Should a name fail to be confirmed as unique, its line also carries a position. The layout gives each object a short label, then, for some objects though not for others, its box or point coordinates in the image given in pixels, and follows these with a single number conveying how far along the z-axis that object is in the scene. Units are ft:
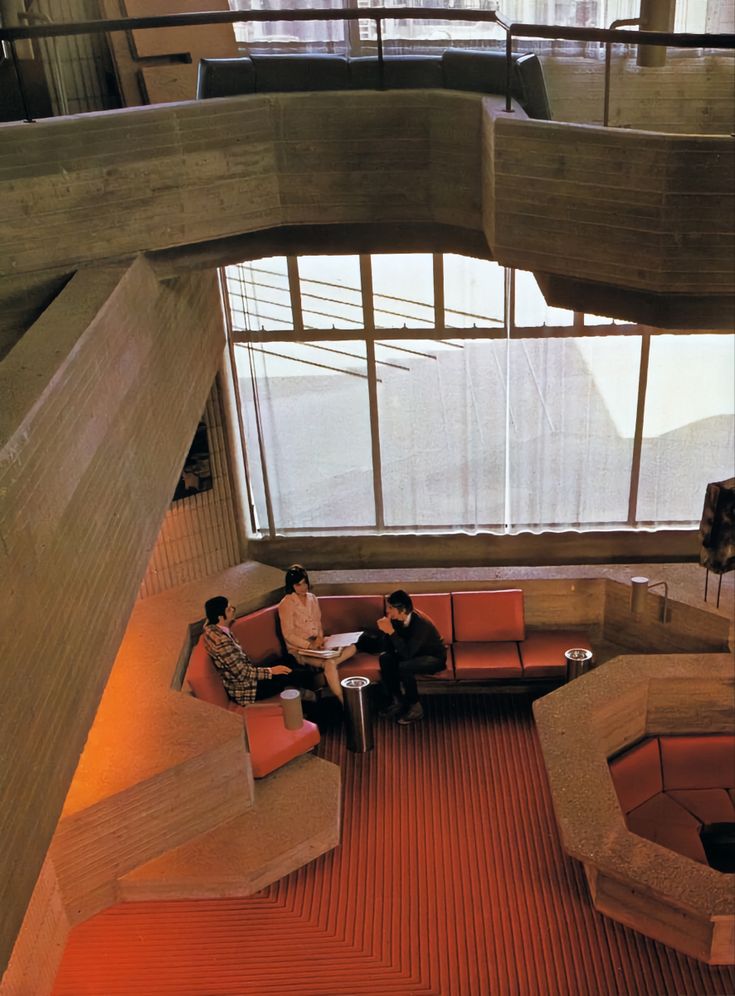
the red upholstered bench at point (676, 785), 22.63
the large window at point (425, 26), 24.35
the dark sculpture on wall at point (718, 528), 24.85
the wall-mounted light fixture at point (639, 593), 26.40
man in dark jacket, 24.99
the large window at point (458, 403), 27.25
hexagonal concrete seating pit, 17.70
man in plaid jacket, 23.16
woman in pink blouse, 25.17
